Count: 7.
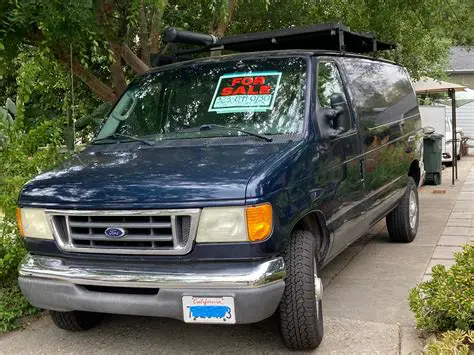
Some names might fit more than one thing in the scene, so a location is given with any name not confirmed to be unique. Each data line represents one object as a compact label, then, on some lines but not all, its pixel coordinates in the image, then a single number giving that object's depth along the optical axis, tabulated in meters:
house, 28.14
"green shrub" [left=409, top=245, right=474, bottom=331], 3.79
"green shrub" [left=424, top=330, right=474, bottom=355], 3.32
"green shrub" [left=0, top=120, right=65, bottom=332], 4.91
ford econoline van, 3.29
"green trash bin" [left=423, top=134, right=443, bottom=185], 11.60
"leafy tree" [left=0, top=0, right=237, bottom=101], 5.24
